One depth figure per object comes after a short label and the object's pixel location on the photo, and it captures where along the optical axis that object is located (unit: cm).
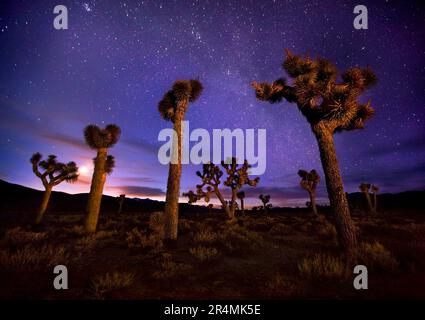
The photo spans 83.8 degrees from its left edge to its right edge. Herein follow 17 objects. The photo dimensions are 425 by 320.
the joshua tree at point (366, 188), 3338
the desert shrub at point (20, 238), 873
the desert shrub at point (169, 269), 572
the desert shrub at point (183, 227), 1370
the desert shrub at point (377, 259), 574
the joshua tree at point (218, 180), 2152
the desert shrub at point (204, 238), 1029
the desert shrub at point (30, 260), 555
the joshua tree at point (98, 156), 1343
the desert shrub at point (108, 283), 453
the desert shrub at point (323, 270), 523
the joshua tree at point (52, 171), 1744
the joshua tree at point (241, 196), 3719
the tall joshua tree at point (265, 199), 4004
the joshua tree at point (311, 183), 2680
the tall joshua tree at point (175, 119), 1005
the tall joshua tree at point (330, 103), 760
